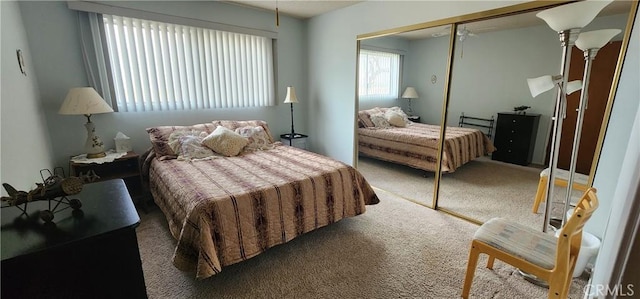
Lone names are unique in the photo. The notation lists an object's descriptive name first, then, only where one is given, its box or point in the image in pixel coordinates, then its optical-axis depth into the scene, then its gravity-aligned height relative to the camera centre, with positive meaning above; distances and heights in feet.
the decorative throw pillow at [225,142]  9.32 -1.76
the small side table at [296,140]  13.12 -2.38
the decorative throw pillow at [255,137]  10.19 -1.74
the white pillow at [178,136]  9.14 -1.58
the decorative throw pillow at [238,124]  10.72 -1.30
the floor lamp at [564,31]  4.67 +1.17
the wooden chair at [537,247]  4.22 -2.80
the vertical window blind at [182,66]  9.00 +0.99
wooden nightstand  8.03 -2.52
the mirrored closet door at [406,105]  8.82 -0.47
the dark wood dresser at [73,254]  2.63 -1.72
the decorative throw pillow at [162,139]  9.02 -1.63
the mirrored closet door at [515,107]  6.10 -0.38
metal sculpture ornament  3.28 -1.31
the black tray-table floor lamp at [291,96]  12.35 -0.16
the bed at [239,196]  5.54 -2.54
